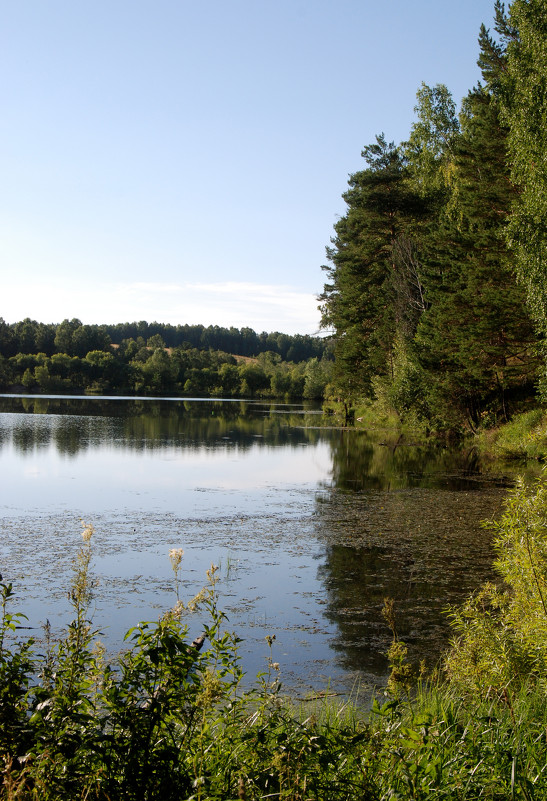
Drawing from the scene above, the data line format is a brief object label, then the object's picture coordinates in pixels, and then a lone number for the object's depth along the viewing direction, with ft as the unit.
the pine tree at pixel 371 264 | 136.67
